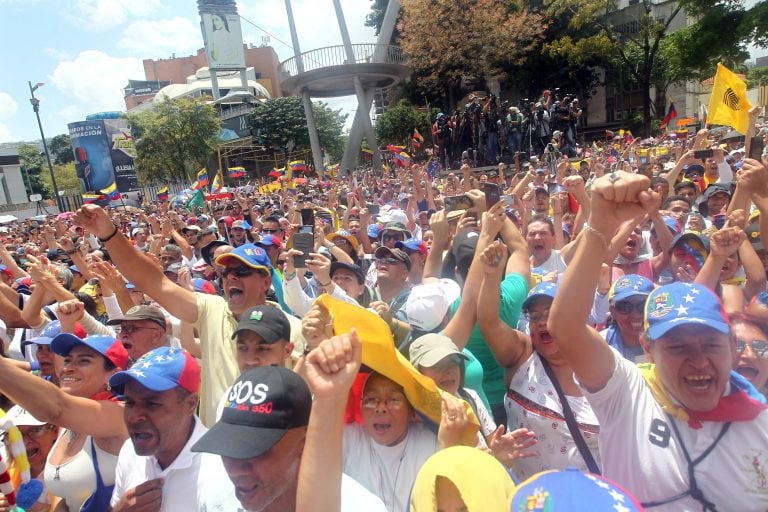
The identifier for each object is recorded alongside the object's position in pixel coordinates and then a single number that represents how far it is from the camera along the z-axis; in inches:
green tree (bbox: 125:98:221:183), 1371.8
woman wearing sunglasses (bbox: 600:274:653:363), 101.6
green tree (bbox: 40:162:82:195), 2133.4
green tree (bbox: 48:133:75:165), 2945.4
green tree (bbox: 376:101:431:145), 1331.2
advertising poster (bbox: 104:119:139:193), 1621.6
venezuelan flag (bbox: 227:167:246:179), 793.8
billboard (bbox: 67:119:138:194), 1577.3
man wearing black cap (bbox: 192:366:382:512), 59.4
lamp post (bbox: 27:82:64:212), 893.1
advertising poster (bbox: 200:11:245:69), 2605.8
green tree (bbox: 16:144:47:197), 2321.6
